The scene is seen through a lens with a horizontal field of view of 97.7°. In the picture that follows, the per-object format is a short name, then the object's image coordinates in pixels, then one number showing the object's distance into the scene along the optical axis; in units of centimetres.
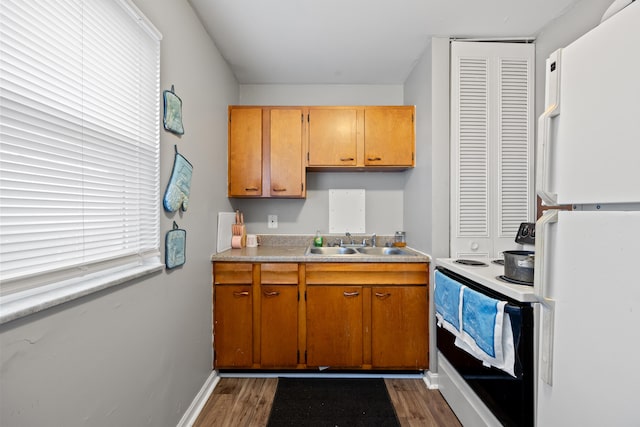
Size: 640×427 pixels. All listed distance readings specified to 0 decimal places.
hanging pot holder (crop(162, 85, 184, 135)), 144
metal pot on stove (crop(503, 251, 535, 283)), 129
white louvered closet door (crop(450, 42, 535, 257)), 204
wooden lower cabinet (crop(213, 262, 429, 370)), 212
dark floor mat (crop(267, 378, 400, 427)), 174
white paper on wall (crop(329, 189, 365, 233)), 282
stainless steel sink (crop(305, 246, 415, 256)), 262
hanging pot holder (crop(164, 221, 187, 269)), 145
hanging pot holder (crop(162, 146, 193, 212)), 146
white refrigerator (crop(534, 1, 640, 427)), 66
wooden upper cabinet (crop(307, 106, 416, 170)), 246
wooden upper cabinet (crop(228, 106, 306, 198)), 247
